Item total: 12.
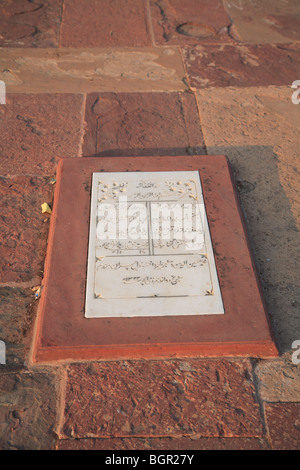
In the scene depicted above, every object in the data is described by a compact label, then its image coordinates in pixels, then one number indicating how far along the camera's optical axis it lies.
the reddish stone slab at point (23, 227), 2.06
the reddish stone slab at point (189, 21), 3.61
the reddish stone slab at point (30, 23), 3.51
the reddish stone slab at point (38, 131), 2.54
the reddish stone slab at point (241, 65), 3.21
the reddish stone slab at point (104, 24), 3.54
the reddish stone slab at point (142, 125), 2.66
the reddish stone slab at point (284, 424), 1.60
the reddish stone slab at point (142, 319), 1.73
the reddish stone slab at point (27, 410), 1.58
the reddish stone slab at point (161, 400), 1.61
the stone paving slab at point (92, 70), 3.09
